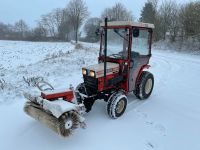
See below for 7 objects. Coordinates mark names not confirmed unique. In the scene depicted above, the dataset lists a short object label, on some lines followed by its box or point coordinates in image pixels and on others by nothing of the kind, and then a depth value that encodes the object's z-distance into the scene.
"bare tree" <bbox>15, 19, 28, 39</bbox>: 55.85
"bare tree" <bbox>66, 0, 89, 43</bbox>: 31.07
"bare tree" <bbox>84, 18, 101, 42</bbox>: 37.30
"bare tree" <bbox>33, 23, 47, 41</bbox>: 34.85
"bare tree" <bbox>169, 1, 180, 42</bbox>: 18.62
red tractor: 2.66
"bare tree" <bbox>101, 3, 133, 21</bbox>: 34.32
